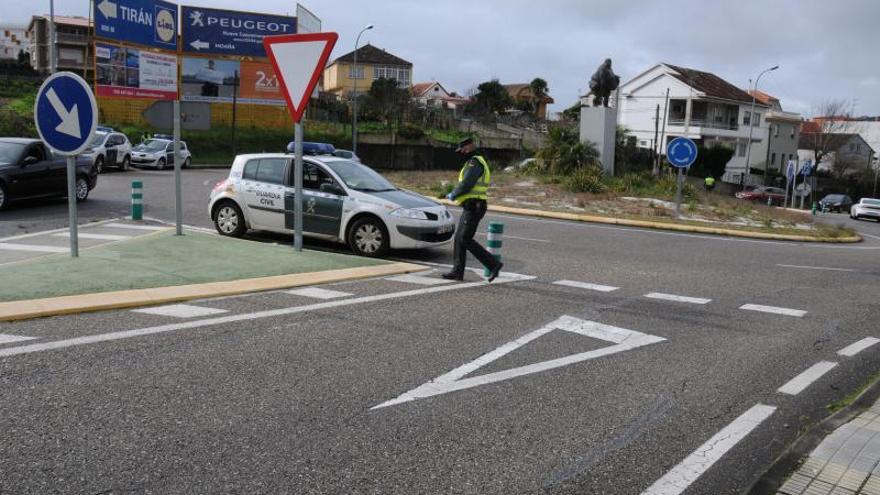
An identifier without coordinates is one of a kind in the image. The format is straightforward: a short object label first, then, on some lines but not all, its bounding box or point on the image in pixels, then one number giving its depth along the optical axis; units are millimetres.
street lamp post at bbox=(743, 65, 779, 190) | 62169
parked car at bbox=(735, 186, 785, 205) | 48044
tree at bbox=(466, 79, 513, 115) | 85750
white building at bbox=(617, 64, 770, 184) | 66000
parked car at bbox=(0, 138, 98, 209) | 16125
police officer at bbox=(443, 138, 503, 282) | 9664
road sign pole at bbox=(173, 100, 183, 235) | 10812
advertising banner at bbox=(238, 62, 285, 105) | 50250
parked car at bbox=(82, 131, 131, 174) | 28734
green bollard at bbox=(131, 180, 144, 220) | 15336
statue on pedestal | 26750
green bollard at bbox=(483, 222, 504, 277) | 10672
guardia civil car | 11734
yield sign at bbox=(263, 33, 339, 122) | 9820
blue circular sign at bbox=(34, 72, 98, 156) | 8477
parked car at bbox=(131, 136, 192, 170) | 32781
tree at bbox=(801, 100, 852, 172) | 76000
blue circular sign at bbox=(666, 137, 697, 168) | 20359
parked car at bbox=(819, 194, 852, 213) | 49156
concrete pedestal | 26688
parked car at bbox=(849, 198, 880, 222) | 38031
